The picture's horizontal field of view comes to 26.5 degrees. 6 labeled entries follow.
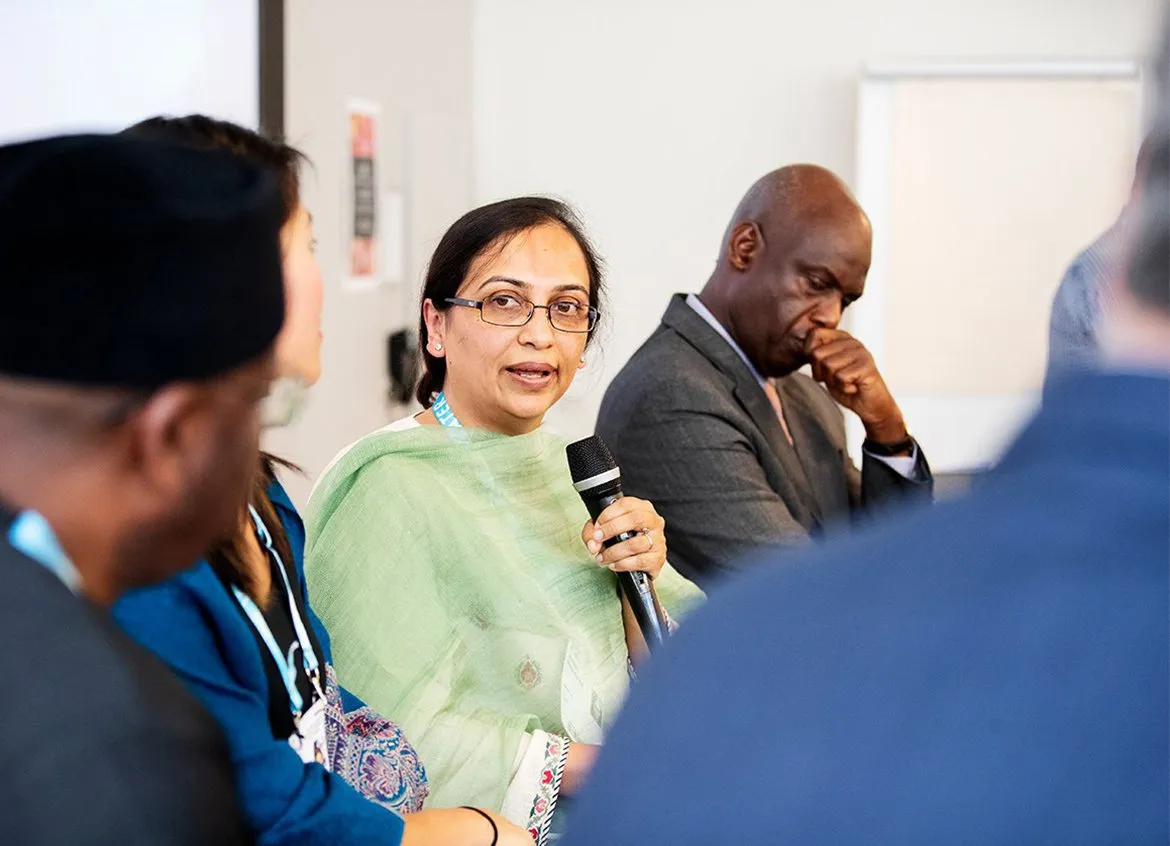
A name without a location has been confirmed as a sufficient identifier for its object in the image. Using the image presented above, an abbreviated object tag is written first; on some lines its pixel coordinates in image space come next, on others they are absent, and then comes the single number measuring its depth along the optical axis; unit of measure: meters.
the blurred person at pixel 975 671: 0.73
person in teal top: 1.77
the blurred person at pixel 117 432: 1.08
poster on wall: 3.14
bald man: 2.38
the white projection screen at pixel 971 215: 3.75
